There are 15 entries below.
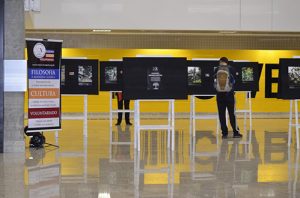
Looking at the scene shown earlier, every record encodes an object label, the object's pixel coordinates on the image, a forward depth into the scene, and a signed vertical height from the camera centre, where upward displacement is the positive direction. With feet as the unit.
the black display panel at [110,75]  75.36 +2.36
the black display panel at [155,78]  51.90 +1.44
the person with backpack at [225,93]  61.31 +0.33
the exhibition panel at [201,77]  68.08 +2.01
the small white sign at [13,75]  48.37 +1.43
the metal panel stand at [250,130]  58.84 -3.65
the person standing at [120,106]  77.82 -1.23
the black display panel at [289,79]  54.74 +1.51
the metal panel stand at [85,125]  62.49 -2.82
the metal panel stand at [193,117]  63.77 -2.08
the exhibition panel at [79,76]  65.00 +1.95
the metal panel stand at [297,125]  53.01 -2.25
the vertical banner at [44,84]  51.90 +0.92
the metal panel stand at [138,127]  50.98 -2.42
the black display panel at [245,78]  72.54 +2.08
